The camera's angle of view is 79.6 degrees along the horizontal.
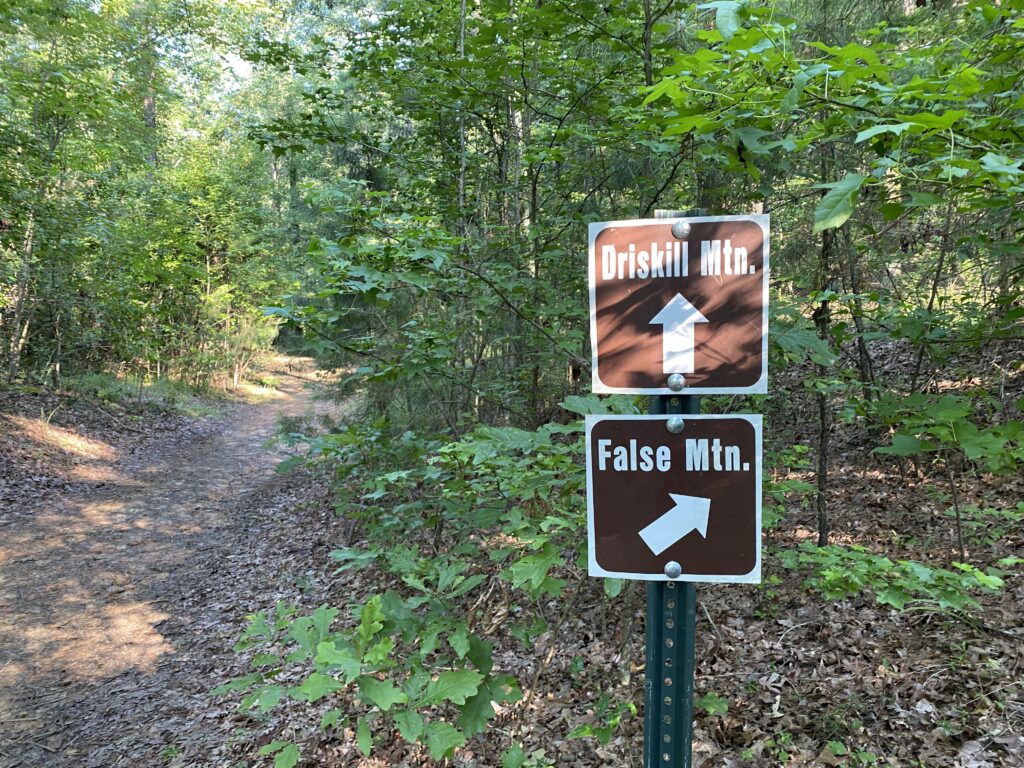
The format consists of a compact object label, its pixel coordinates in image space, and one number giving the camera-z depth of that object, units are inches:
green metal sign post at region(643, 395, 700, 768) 60.8
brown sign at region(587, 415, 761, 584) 58.5
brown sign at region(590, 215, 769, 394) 58.7
